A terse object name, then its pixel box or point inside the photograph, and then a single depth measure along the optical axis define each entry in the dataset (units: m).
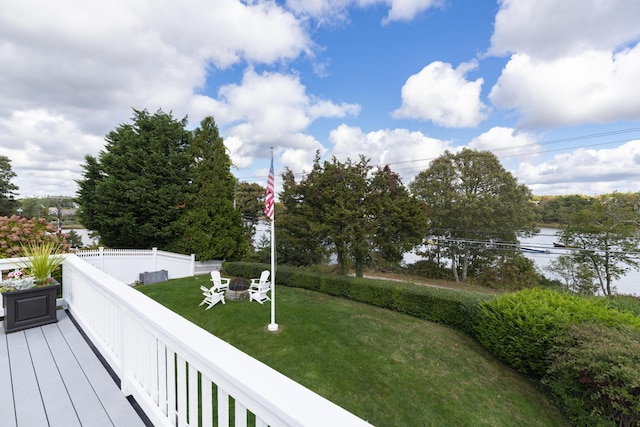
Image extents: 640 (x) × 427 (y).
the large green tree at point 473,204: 17.23
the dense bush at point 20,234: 5.16
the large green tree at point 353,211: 9.61
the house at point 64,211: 34.96
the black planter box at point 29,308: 3.02
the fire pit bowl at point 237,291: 8.01
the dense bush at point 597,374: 2.91
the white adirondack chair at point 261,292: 7.69
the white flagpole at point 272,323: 5.92
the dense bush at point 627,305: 4.49
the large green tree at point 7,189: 20.15
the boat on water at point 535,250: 14.65
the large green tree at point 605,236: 14.54
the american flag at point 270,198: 5.70
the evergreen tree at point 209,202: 12.80
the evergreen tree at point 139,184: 11.61
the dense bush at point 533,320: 4.04
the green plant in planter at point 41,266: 3.33
